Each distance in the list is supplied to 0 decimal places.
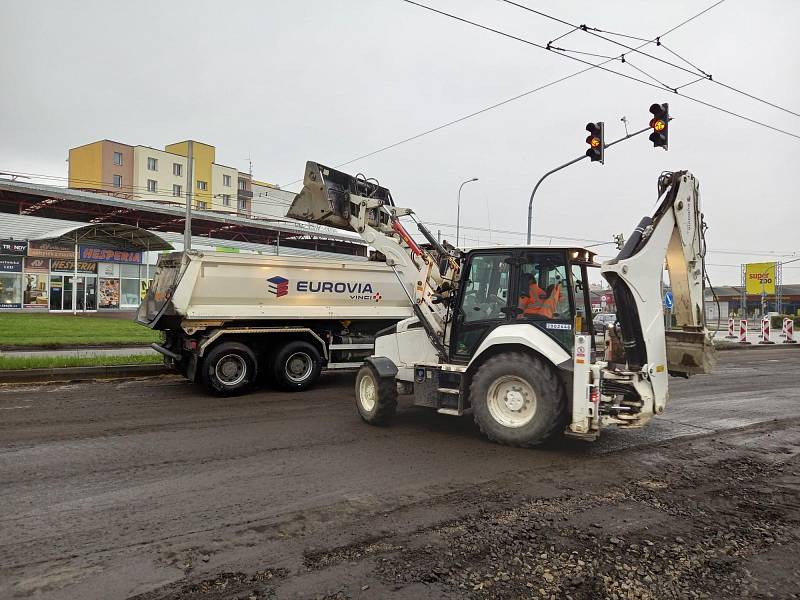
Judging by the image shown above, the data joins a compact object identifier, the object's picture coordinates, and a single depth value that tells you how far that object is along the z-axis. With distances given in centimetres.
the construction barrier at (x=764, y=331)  2823
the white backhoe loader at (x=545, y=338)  629
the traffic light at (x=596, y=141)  1578
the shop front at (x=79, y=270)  3128
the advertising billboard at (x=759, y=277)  4938
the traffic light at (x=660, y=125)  1368
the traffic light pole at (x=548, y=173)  1550
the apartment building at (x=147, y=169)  6600
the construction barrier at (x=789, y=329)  2819
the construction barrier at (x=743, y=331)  2761
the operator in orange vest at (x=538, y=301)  667
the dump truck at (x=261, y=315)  1010
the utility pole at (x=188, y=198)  2128
